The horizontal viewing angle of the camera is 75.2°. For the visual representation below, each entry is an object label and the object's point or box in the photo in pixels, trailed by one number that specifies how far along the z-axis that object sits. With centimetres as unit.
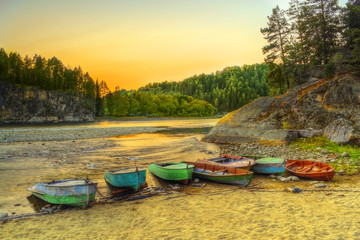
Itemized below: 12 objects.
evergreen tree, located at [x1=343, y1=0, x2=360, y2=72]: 2638
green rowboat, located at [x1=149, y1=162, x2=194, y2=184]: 1287
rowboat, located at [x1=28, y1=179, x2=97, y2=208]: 970
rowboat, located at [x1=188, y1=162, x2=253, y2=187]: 1236
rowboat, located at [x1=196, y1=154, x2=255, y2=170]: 1434
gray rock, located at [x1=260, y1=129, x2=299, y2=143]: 2494
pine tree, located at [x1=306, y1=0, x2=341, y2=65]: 3328
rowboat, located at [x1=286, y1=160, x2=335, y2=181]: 1263
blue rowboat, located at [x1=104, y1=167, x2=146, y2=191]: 1140
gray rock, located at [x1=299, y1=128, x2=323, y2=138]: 2396
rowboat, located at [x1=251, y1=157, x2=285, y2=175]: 1434
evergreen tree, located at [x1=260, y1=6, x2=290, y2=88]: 3878
